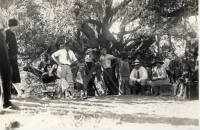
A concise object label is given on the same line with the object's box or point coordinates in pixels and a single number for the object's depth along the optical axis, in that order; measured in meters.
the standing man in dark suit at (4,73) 4.77
